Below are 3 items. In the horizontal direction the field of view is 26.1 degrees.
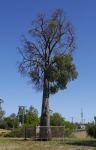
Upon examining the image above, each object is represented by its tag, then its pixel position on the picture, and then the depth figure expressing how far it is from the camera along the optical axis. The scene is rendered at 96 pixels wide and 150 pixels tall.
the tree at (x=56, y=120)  36.14
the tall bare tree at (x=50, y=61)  21.27
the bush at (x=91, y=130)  24.48
